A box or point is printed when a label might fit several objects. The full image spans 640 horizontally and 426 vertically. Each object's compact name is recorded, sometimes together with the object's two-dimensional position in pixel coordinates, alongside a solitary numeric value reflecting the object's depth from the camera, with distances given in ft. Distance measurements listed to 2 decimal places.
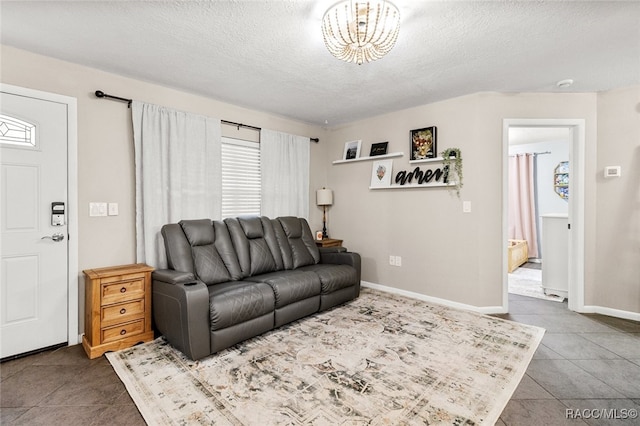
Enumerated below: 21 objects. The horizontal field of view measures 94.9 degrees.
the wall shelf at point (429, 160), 11.85
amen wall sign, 11.83
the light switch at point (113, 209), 9.25
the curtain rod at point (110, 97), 8.89
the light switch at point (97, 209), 8.89
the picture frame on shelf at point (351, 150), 14.83
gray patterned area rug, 5.60
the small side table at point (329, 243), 14.33
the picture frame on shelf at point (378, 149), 13.78
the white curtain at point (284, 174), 13.43
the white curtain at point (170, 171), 9.68
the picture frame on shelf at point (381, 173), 13.57
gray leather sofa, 7.56
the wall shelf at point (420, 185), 11.81
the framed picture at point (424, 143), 12.12
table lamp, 15.35
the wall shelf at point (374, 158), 13.15
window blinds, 12.27
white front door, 7.66
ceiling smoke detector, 9.78
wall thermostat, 10.50
